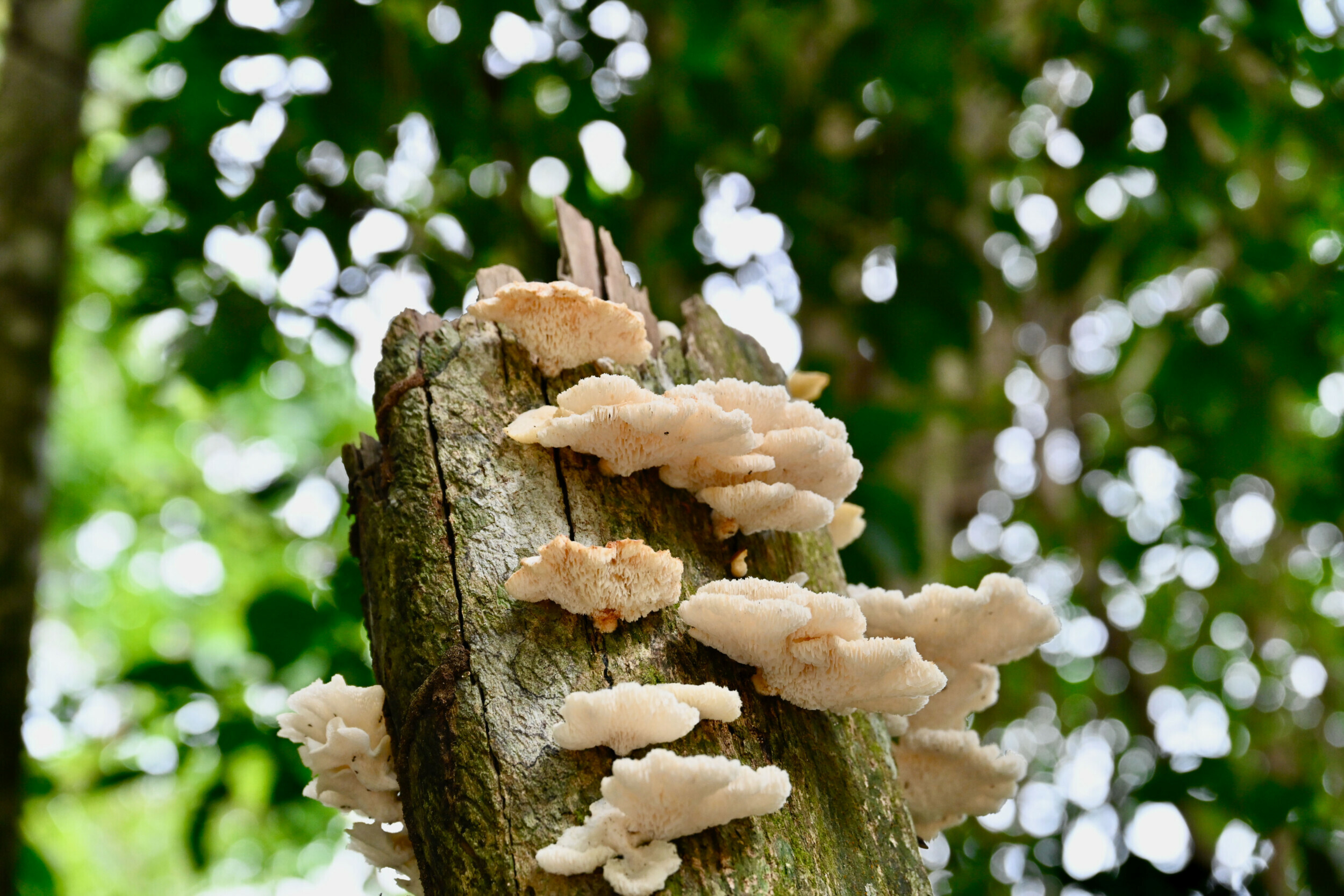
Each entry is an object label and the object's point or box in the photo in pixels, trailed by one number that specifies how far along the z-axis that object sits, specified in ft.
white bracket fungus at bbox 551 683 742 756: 3.62
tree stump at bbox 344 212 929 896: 3.68
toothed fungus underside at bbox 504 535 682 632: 3.73
